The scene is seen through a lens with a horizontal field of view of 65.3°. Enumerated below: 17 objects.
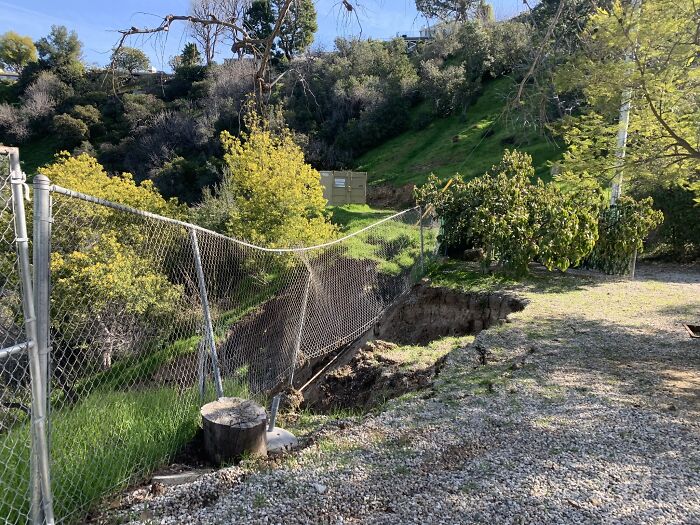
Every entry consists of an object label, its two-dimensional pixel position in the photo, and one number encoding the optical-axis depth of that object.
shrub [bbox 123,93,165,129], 37.41
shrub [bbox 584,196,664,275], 10.53
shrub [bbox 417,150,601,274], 9.93
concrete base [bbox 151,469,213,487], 3.25
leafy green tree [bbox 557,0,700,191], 6.27
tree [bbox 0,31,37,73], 55.88
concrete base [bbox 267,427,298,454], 3.96
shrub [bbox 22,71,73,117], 41.78
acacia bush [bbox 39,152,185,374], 6.17
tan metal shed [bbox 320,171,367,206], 24.44
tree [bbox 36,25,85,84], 46.22
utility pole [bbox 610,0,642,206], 6.78
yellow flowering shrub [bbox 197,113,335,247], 13.78
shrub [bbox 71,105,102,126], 39.81
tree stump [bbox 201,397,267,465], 3.61
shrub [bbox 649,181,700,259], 12.91
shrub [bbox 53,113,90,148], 39.06
